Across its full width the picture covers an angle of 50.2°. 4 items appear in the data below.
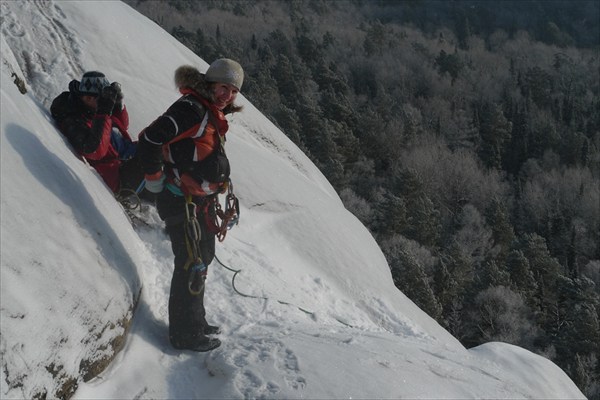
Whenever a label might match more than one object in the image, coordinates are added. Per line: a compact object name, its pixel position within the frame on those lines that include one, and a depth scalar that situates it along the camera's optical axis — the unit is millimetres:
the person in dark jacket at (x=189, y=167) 4027
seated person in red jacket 4816
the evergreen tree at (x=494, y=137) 57906
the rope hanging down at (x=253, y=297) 5246
